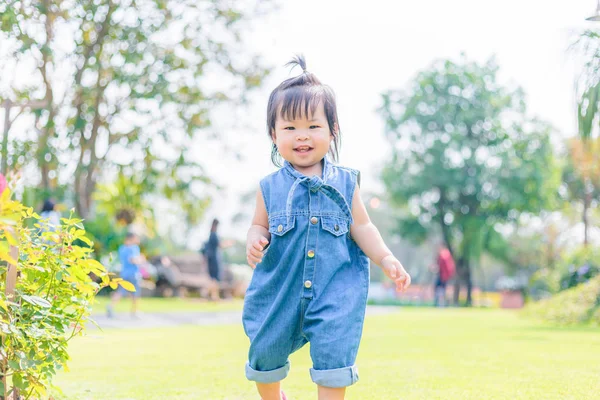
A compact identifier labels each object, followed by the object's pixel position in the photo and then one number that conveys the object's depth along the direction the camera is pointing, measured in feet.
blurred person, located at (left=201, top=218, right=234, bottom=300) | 55.67
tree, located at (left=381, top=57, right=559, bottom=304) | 119.96
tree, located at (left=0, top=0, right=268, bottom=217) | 59.67
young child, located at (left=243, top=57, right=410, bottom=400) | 10.46
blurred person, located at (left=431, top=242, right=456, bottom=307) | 73.51
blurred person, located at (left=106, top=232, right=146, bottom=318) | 43.62
